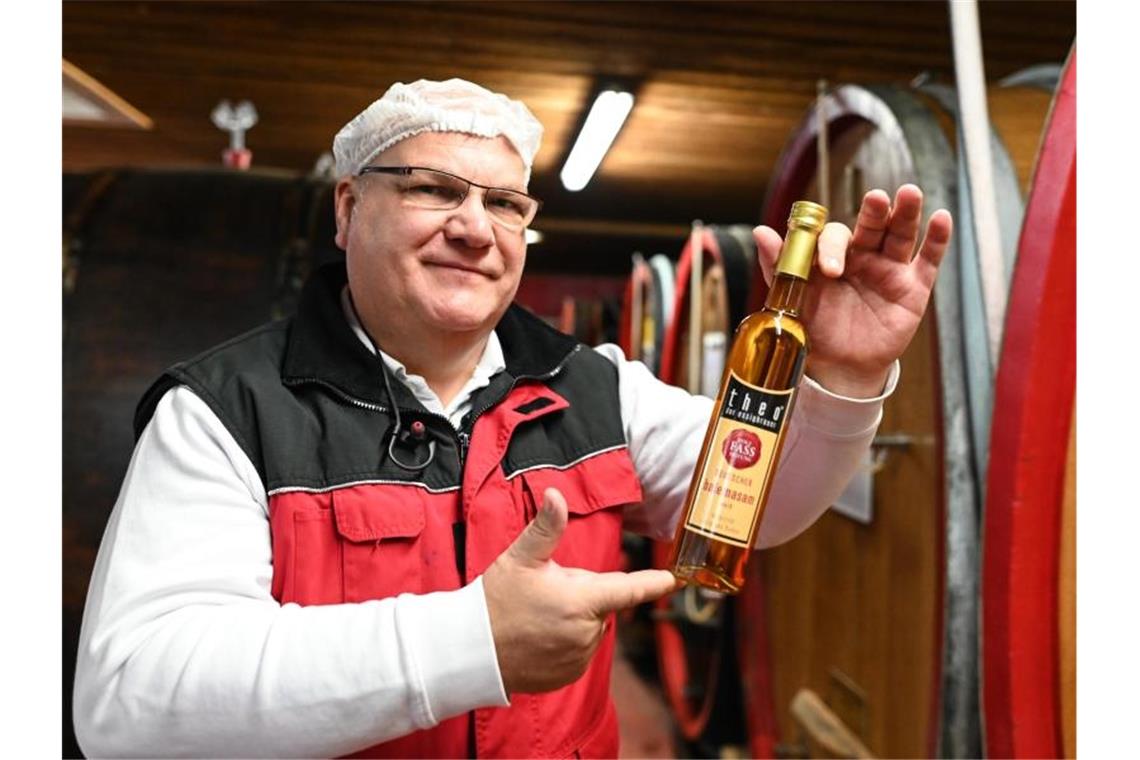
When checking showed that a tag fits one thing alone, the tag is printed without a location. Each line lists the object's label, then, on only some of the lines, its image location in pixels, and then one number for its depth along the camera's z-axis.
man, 0.68
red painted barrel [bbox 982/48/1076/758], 1.12
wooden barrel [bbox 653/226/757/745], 2.33
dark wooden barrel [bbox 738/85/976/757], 1.37
